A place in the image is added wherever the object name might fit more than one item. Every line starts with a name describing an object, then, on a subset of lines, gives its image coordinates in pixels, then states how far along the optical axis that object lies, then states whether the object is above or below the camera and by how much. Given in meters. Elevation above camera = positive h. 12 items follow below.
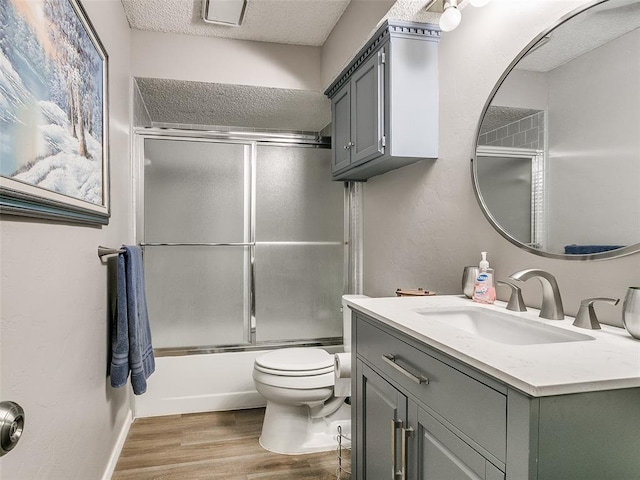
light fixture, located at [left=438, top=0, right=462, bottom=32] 1.52 +0.82
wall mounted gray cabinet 1.87 +0.67
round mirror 1.06 +0.29
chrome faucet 1.15 -0.17
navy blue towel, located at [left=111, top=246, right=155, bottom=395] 1.82 -0.45
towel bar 1.69 -0.07
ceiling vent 2.23 +1.27
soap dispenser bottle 1.45 -0.18
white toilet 2.10 -0.90
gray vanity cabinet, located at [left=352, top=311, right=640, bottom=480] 0.67 -0.37
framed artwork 0.88 +0.34
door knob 0.68 -0.33
